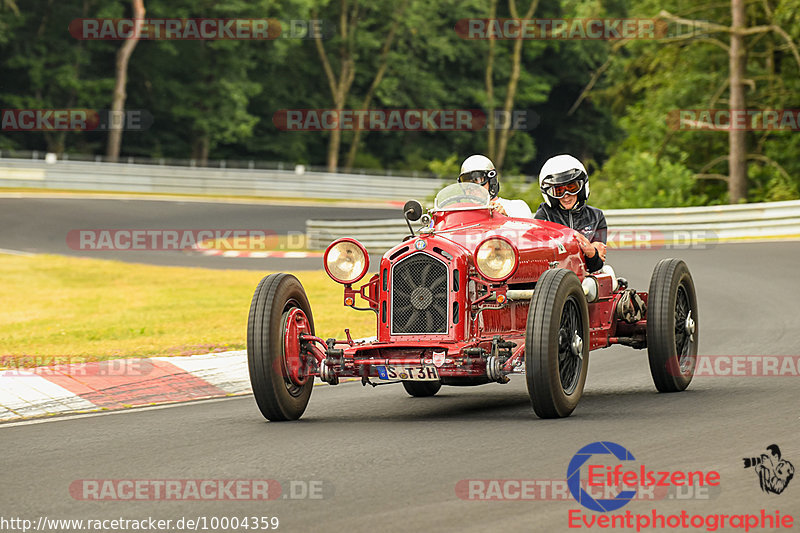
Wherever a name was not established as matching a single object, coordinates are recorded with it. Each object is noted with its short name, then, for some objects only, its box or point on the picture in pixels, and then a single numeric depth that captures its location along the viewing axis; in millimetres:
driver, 19766
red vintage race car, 15883
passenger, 19453
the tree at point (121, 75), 102875
